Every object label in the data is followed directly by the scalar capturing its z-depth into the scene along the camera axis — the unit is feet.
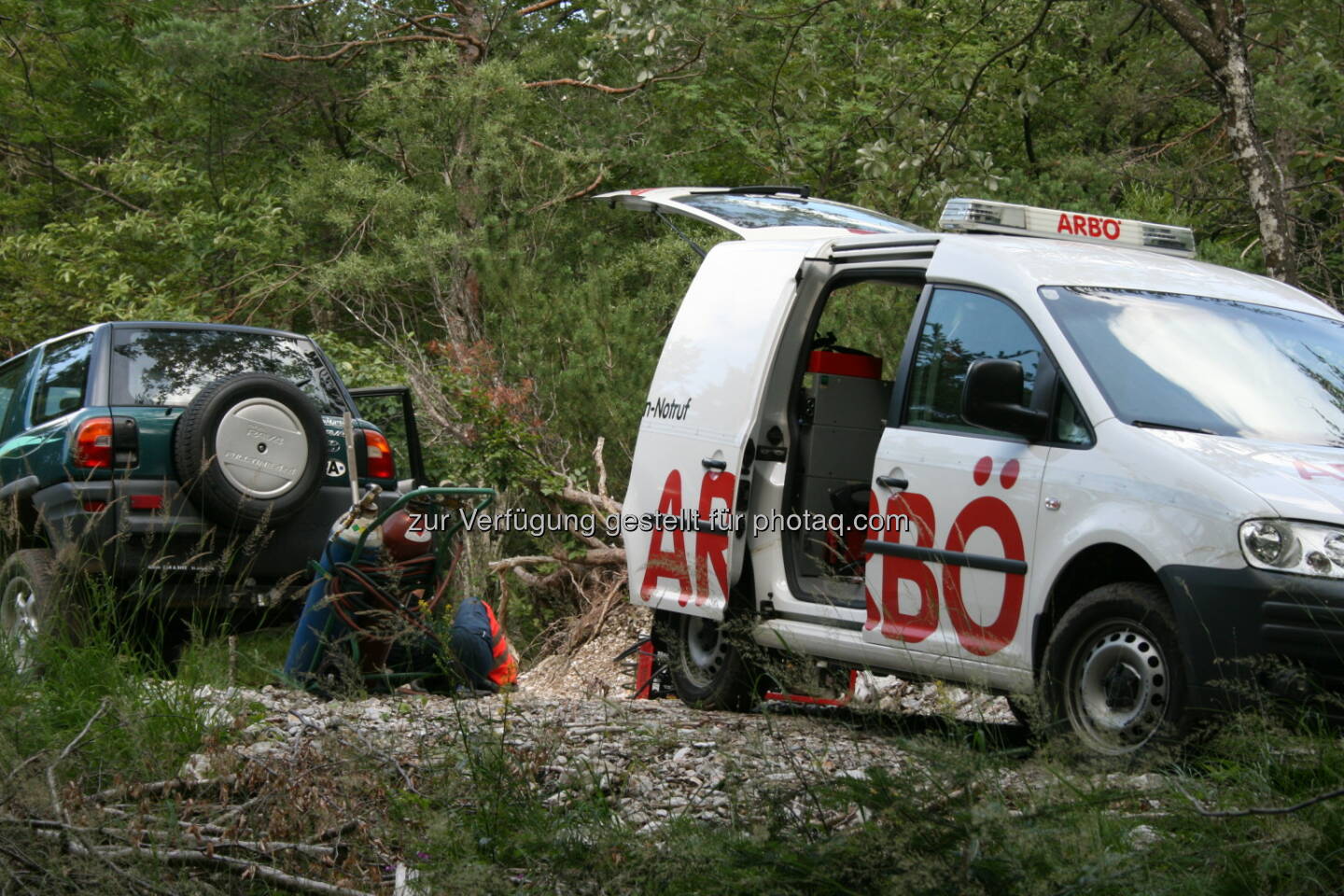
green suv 46.57
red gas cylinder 43.78
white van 29.96
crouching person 45.62
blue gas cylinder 43.09
